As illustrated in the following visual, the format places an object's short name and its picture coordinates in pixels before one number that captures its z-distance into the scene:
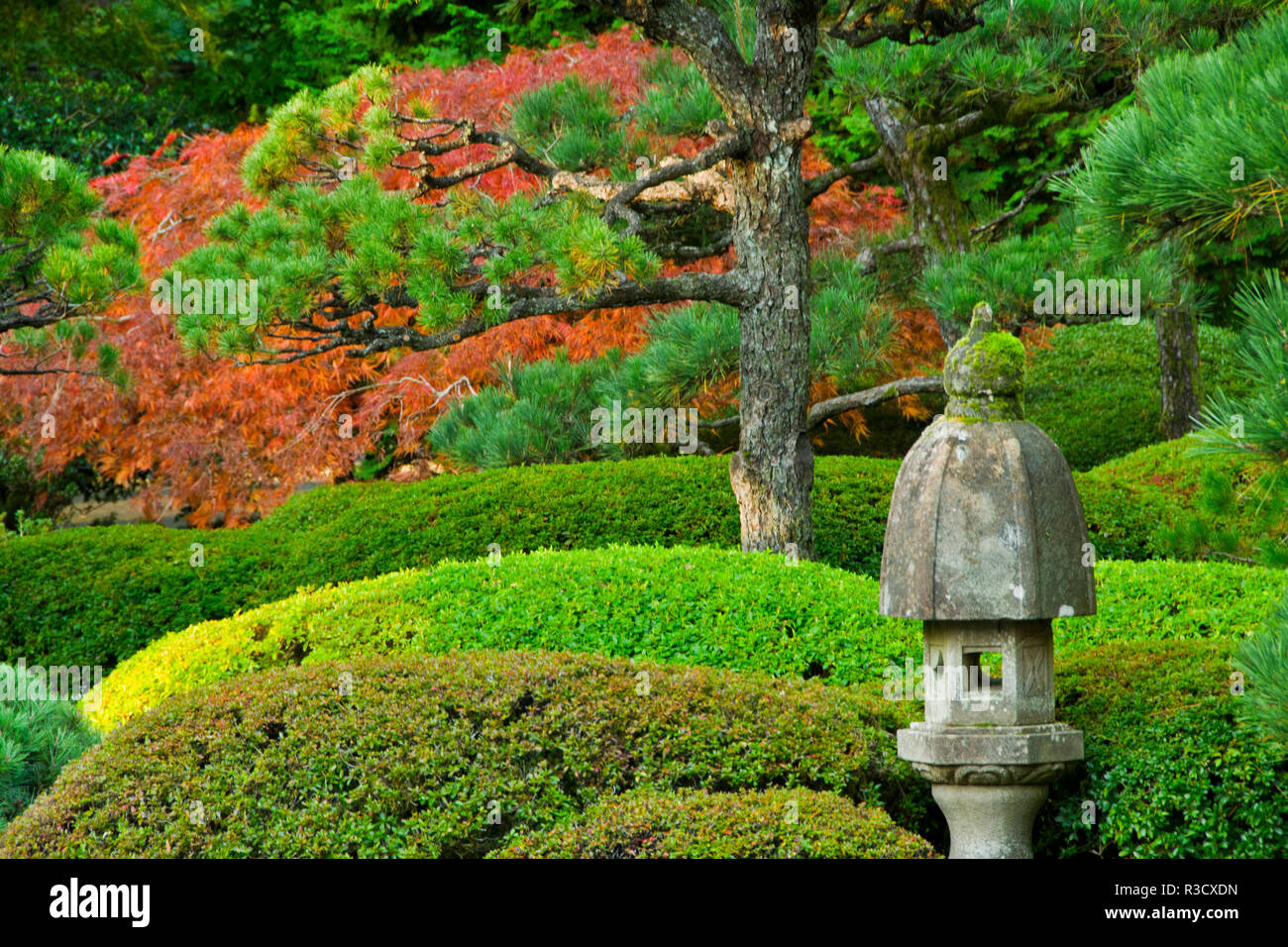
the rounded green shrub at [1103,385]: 12.25
